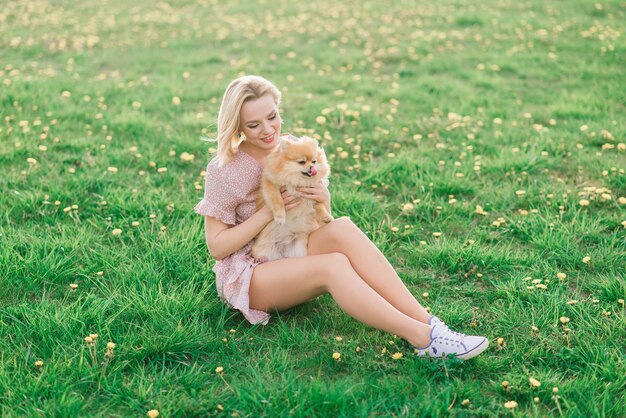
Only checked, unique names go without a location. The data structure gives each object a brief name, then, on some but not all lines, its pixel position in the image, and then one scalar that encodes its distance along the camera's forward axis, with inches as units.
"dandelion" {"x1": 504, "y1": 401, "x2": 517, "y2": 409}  101.4
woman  114.0
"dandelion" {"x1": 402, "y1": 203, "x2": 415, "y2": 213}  170.7
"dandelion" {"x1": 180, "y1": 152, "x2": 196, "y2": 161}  198.7
